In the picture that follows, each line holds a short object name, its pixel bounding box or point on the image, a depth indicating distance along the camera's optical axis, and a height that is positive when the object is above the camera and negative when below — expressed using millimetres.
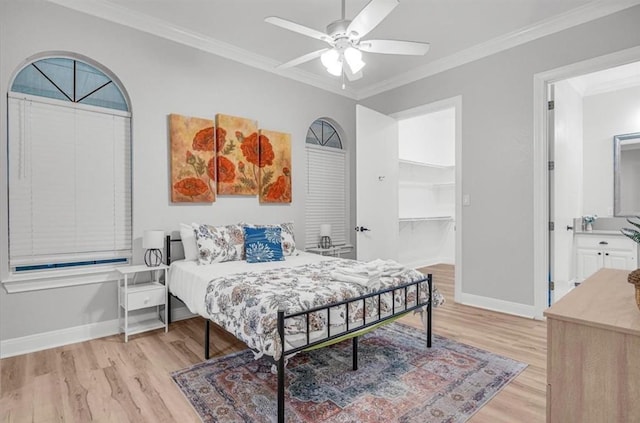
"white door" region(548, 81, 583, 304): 3551 +379
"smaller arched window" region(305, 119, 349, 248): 4855 +405
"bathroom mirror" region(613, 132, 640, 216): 4547 +468
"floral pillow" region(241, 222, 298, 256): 3758 -329
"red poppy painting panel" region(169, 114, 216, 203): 3516 +554
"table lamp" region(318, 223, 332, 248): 4707 -362
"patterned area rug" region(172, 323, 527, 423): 1935 -1154
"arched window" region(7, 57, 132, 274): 2773 +388
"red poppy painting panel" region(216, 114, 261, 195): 3846 +654
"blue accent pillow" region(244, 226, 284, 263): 3393 -350
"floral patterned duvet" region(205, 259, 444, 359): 1924 -582
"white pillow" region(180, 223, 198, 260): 3414 -335
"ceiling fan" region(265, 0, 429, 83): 2215 +1235
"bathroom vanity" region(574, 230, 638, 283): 4207 -551
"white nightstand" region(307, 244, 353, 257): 4695 -573
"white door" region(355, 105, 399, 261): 4195 +328
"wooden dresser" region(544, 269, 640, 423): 1108 -531
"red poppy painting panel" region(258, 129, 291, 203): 4227 +568
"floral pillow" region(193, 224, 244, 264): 3278 -324
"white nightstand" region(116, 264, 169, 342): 2992 -775
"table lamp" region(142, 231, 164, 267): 3160 -281
